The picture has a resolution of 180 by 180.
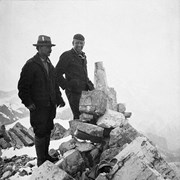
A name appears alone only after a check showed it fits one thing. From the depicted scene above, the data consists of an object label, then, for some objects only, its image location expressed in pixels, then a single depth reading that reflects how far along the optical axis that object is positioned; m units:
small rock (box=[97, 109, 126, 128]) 4.78
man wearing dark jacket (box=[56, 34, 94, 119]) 5.05
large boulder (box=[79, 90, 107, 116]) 4.91
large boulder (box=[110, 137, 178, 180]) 2.70
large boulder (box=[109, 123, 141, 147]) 4.42
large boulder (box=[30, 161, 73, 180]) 3.14
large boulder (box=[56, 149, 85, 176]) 3.87
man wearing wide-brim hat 3.71
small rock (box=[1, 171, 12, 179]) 4.18
